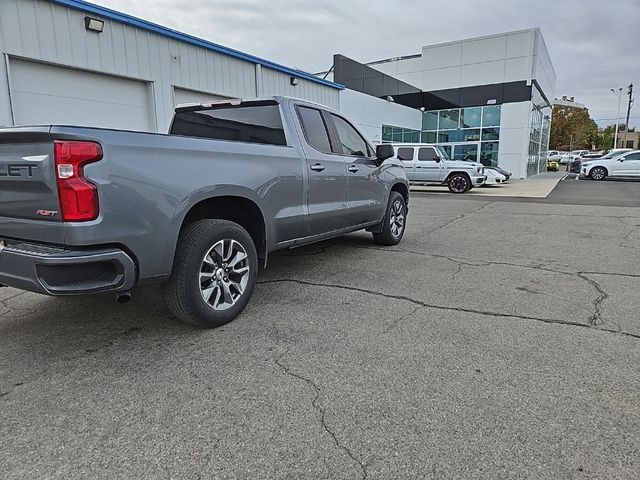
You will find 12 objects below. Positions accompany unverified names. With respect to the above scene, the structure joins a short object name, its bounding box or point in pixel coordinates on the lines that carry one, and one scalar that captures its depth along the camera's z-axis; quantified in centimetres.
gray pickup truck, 270
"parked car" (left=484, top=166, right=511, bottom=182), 2240
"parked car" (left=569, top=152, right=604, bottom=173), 3605
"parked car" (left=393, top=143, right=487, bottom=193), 1844
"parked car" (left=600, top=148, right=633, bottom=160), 2791
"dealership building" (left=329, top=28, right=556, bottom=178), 2698
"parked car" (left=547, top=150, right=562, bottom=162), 5532
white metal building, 803
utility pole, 5980
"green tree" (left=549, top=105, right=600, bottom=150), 6394
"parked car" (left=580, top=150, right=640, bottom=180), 2592
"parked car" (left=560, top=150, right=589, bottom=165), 5365
